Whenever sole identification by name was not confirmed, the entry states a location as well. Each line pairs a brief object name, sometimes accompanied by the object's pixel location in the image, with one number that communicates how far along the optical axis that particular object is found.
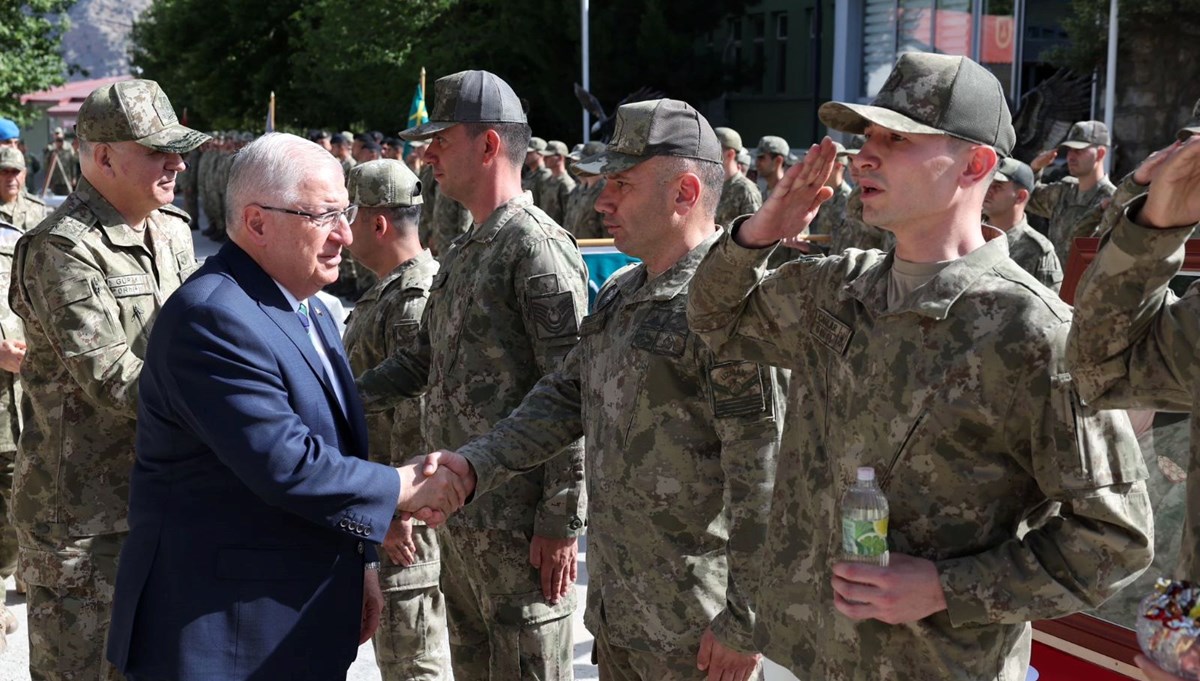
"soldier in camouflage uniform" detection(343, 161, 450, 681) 4.91
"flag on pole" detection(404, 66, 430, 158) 14.59
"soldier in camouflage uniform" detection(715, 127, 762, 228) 13.78
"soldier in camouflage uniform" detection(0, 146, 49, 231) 10.02
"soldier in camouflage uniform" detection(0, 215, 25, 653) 6.17
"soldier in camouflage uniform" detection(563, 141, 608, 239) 15.47
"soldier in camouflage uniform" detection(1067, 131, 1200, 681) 2.24
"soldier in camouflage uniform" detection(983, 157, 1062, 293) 7.89
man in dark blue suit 3.05
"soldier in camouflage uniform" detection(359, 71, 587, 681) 4.20
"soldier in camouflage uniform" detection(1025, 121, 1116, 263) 11.70
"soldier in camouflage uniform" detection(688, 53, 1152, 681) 2.50
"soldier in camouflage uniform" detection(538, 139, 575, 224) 18.05
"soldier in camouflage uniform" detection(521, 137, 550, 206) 18.70
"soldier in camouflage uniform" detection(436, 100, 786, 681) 3.34
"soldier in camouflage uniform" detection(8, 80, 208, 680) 4.39
